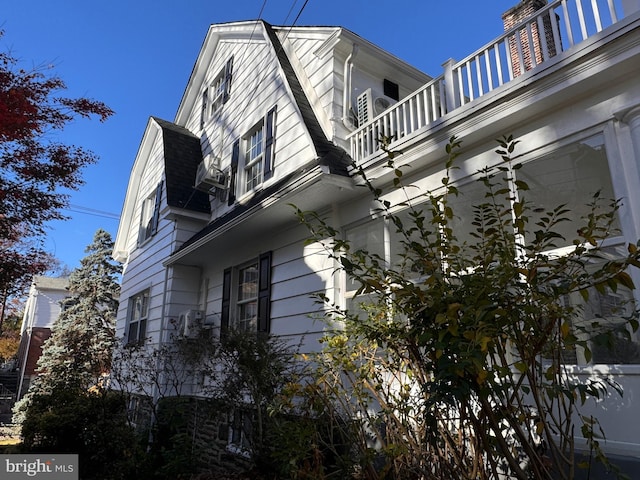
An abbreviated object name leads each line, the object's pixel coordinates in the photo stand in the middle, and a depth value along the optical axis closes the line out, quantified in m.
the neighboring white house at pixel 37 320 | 25.10
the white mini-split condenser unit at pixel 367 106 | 6.21
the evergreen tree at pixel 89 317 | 16.25
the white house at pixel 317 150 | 3.28
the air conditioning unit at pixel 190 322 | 8.34
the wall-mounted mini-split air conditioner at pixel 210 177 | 9.01
